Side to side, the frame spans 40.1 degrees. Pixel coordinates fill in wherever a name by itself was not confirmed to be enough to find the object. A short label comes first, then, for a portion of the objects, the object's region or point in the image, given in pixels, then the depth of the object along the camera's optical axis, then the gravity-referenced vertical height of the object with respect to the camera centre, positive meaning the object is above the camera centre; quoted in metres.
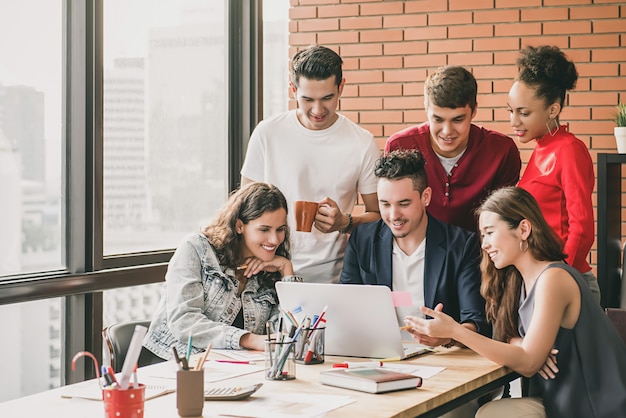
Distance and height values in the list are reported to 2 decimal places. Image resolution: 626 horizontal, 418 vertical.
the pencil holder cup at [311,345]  2.71 -0.48
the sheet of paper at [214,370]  2.53 -0.54
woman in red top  3.29 +0.20
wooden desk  2.14 -0.54
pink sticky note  2.79 -0.34
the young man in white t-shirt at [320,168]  3.55 +0.11
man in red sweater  3.32 +0.18
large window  3.67 +0.13
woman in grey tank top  2.69 -0.45
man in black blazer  3.12 -0.21
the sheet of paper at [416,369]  2.55 -0.53
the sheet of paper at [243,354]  2.79 -0.53
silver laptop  2.68 -0.39
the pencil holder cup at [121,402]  1.90 -0.46
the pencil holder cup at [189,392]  2.07 -0.48
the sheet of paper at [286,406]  2.09 -0.54
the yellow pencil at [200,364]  2.11 -0.42
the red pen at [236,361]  2.75 -0.54
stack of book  2.32 -0.51
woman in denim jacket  2.95 -0.31
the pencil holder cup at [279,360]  2.50 -0.49
